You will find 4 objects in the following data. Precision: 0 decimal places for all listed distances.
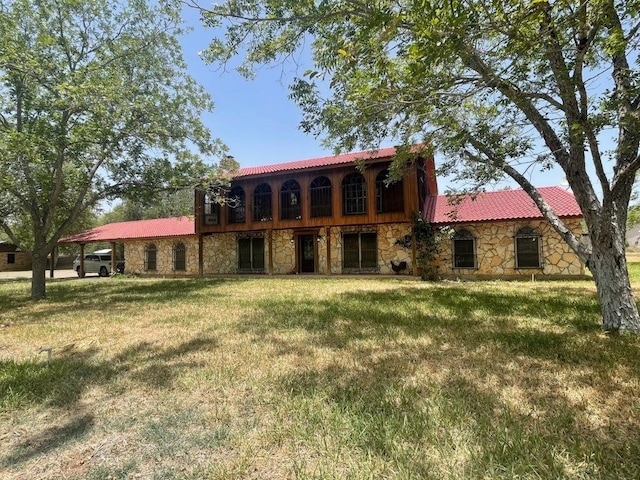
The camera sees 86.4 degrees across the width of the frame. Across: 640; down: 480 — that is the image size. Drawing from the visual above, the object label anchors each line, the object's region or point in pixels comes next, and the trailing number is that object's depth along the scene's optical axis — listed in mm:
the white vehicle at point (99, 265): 23203
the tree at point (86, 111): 8711
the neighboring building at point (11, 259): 33781
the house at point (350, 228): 13758
